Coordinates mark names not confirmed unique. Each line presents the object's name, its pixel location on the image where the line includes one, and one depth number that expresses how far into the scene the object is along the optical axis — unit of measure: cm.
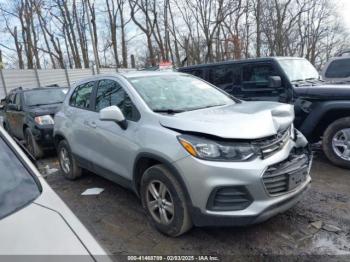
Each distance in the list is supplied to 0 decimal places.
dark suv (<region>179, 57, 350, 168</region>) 495
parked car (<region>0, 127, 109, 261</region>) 132
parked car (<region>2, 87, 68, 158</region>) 698
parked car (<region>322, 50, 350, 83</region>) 781
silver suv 276
